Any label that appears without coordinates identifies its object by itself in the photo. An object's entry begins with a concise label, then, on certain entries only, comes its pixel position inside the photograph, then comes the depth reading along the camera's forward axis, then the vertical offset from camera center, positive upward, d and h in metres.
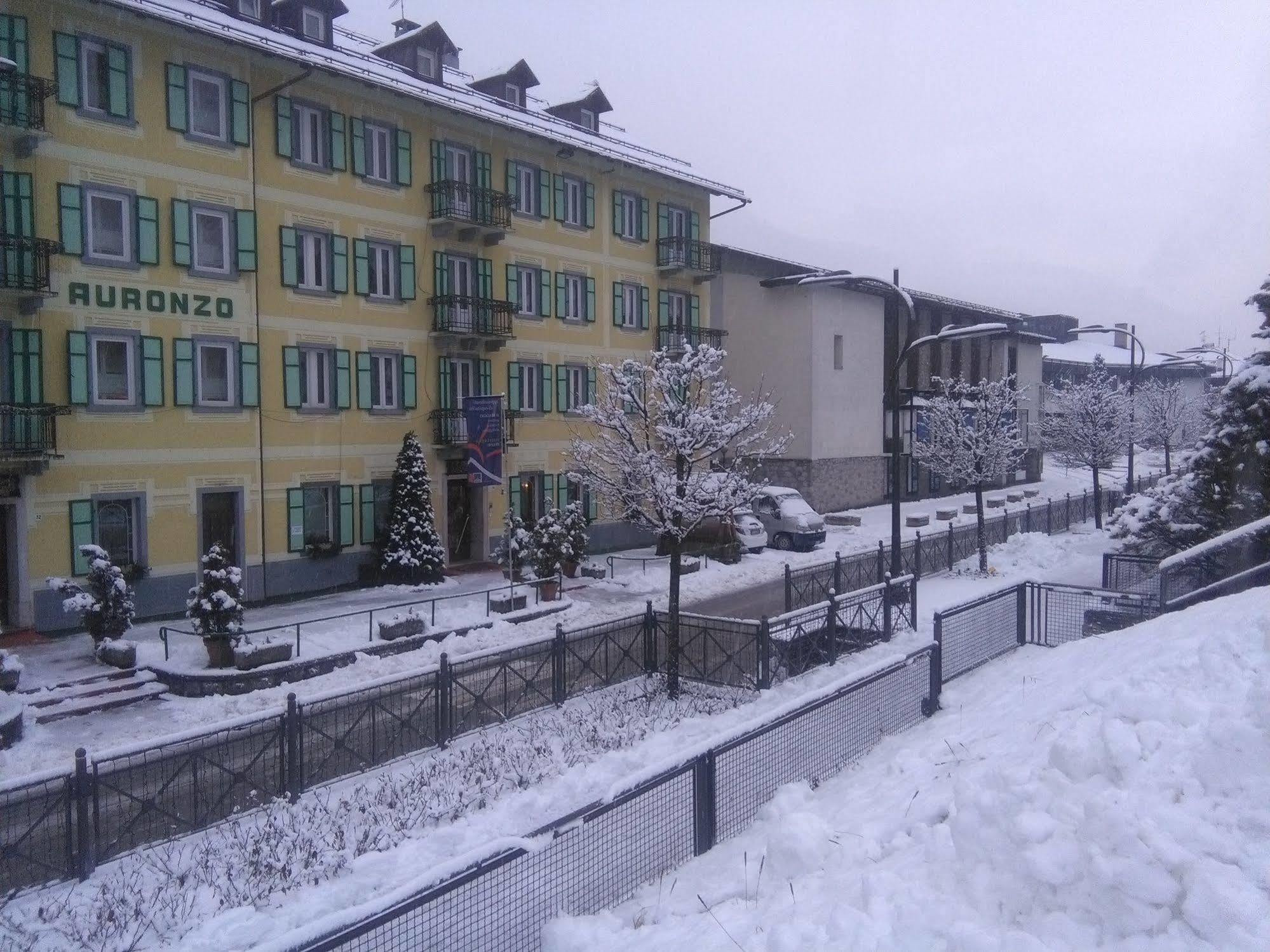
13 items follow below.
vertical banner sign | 24.88 +0.57
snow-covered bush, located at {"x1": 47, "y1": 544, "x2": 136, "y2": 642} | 16.31 -2.42
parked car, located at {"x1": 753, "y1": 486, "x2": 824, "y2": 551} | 29.83 -2.12
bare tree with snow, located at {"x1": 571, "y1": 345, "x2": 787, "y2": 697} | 14.76 +0.11
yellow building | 18.48 +4.25
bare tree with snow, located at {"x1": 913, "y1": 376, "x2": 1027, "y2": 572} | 25.72 +0.42
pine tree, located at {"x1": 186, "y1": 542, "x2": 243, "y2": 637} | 15.29 -2.34
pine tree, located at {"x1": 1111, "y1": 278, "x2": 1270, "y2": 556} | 18.09 -0.41
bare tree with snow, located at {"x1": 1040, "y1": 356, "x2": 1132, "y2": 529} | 35.03 +1.06
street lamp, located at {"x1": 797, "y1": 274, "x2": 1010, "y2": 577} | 17.95 +2.39
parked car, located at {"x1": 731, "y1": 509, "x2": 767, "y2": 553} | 28.69 -2.39
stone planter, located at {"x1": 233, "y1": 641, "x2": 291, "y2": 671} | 15.31 -3.25
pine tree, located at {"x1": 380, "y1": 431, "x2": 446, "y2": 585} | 23.53 -1.83
